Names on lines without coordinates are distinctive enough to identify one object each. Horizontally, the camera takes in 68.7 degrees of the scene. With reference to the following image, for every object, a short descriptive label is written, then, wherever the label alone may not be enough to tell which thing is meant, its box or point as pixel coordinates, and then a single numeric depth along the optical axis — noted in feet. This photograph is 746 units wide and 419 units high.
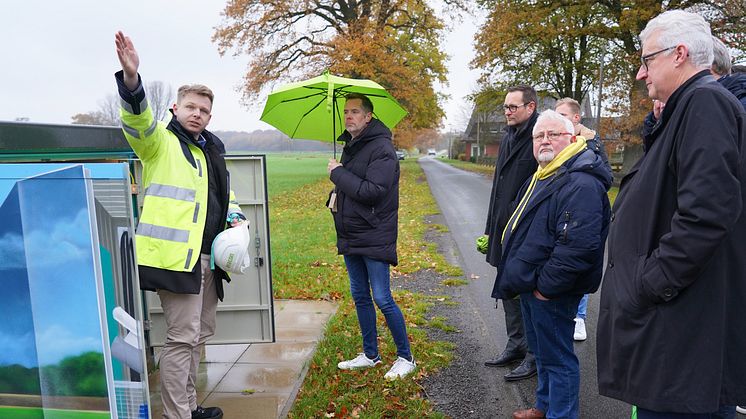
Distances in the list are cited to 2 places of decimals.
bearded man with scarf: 9.90
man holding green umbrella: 13.03
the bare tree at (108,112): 194.08
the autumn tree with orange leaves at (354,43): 81.61
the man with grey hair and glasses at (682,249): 6.30
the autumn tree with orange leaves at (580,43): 70.38
